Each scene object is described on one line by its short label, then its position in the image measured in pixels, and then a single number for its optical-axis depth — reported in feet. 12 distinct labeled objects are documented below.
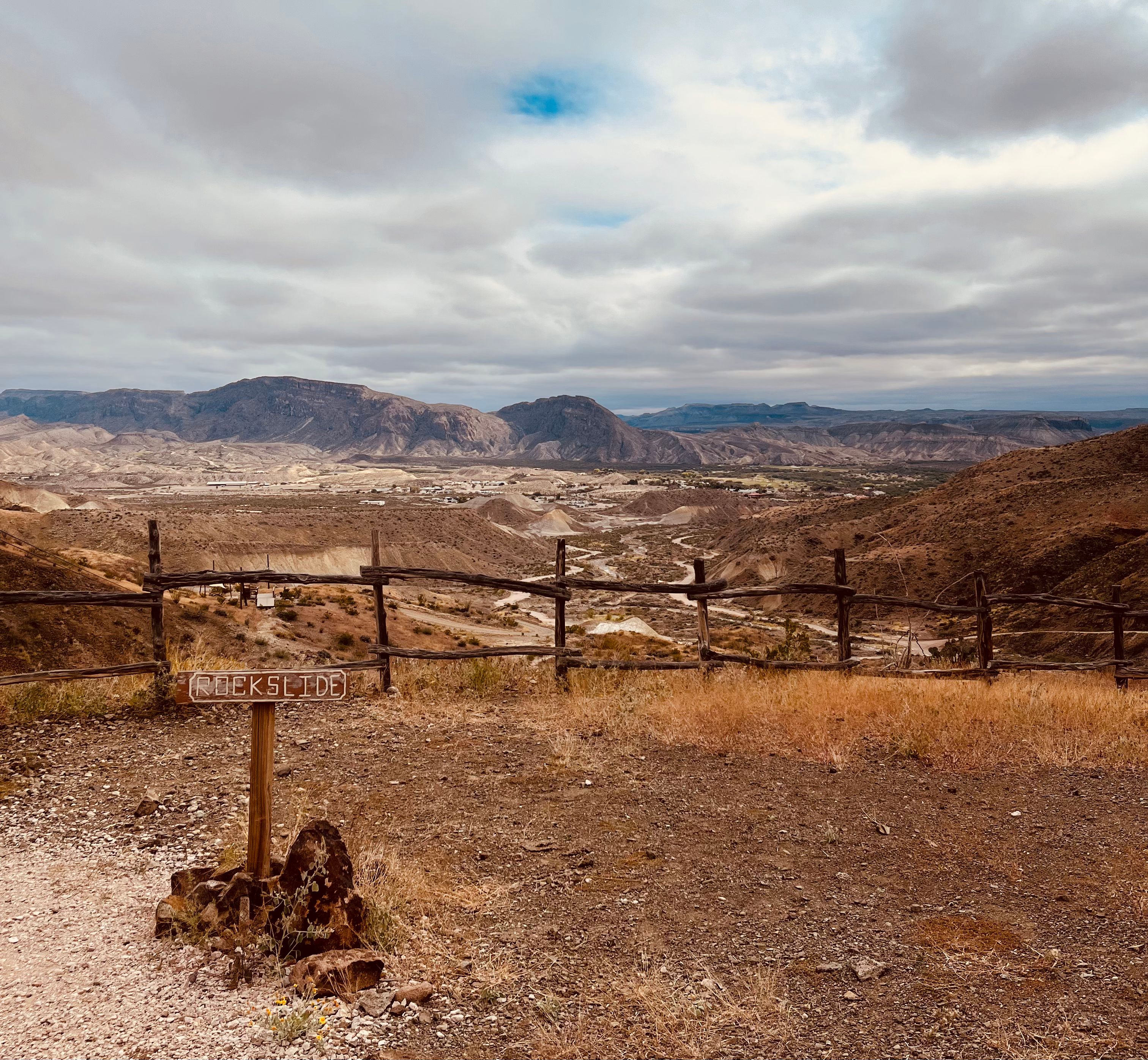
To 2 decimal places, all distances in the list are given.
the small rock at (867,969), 14.17
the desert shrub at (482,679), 34.24
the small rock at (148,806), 20.80
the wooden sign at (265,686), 14.98
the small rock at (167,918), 15.14
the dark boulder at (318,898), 14.56
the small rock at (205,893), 15.46
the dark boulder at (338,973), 13.57
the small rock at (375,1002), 13.24
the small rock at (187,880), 15.91
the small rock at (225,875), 16.05
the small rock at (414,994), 13.53
